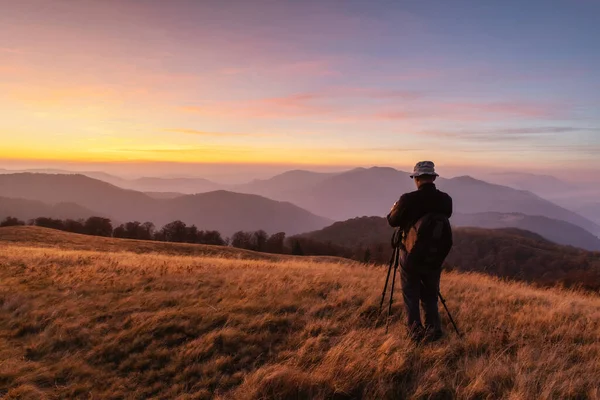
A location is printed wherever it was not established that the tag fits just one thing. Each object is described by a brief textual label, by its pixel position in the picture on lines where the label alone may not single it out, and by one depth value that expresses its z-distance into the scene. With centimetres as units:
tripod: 661
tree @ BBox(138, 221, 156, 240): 8392
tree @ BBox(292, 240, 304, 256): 8231
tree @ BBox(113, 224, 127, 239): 8031
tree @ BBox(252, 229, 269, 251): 8768
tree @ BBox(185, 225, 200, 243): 8538
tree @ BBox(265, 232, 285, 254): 8962
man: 608
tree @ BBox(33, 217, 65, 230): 8104
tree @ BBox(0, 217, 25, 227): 7844
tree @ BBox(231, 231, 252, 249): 8929
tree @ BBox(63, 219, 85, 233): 7969
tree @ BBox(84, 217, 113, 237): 7662
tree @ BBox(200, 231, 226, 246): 8538
